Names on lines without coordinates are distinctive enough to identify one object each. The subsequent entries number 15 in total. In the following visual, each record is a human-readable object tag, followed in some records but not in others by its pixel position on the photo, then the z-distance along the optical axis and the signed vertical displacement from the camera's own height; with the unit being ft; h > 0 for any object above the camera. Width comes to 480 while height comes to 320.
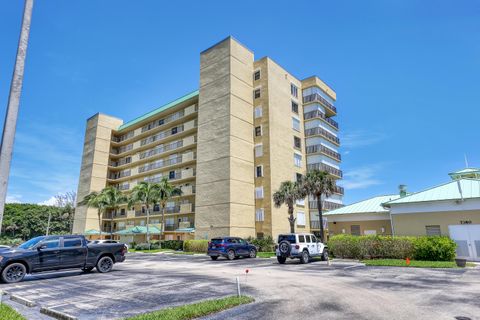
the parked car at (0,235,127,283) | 46.39 -3.35
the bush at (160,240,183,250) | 145.89 -4.73
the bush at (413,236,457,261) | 71.52 -3.73
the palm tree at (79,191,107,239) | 178.40 +18.83
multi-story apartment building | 141.18 +44.28
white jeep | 75.20 -3.35
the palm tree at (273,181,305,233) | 117.91 +14.02
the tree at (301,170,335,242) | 109.09 +16.35
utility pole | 19.39 +8.07
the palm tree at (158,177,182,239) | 153.48 +20.67
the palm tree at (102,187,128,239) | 180.57 +21.44
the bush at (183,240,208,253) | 129.08 -4.85
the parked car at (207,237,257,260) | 90.27 -4.06
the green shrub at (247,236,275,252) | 122.93 -4.10
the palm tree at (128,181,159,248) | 155.55 +19.88
